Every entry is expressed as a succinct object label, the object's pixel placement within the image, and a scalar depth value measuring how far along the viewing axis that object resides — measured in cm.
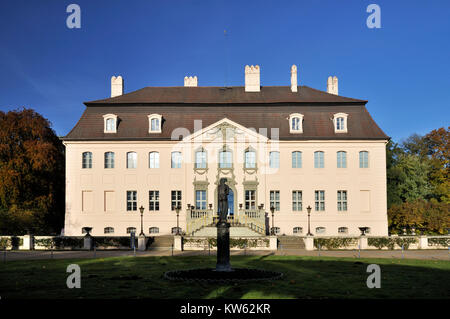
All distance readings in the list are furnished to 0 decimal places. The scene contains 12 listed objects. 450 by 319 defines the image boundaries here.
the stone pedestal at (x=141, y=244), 3259
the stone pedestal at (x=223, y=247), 1825
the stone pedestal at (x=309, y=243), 3297
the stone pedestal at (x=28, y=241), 3344
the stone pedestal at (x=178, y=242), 3228
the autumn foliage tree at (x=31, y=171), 4162
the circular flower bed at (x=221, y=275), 1667
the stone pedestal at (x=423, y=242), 3422
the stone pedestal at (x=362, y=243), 3372
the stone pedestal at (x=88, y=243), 3306
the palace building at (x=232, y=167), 4128
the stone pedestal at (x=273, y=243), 3281
